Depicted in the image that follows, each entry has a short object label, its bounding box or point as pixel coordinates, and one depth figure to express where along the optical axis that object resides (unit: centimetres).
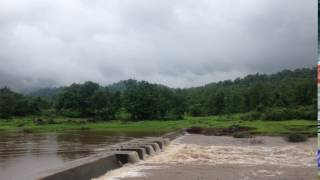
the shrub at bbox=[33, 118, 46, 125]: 3844
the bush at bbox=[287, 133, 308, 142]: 1924
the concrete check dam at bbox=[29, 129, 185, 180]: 714
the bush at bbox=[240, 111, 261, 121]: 3747
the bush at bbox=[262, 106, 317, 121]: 3448
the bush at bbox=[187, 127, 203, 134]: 2816
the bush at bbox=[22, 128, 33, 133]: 3066
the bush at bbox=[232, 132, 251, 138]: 2251
